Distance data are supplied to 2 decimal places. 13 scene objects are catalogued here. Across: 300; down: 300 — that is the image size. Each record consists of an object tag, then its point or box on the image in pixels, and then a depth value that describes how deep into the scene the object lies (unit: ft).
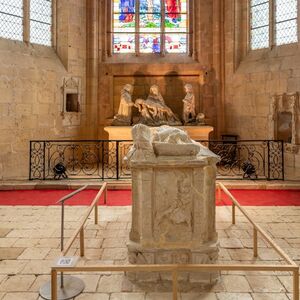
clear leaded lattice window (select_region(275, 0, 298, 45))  29.35
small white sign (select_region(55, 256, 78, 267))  8.38
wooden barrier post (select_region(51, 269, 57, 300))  8.15
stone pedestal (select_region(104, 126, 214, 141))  30.99
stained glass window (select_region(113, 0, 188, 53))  36.35
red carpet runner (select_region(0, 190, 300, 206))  20.62
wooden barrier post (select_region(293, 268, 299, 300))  8.14
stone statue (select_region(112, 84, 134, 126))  31.96
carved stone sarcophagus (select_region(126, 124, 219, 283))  10.74
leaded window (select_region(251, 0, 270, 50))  31.68
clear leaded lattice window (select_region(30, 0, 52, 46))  31.96
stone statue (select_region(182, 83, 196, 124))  32.32
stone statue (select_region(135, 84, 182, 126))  31.48
